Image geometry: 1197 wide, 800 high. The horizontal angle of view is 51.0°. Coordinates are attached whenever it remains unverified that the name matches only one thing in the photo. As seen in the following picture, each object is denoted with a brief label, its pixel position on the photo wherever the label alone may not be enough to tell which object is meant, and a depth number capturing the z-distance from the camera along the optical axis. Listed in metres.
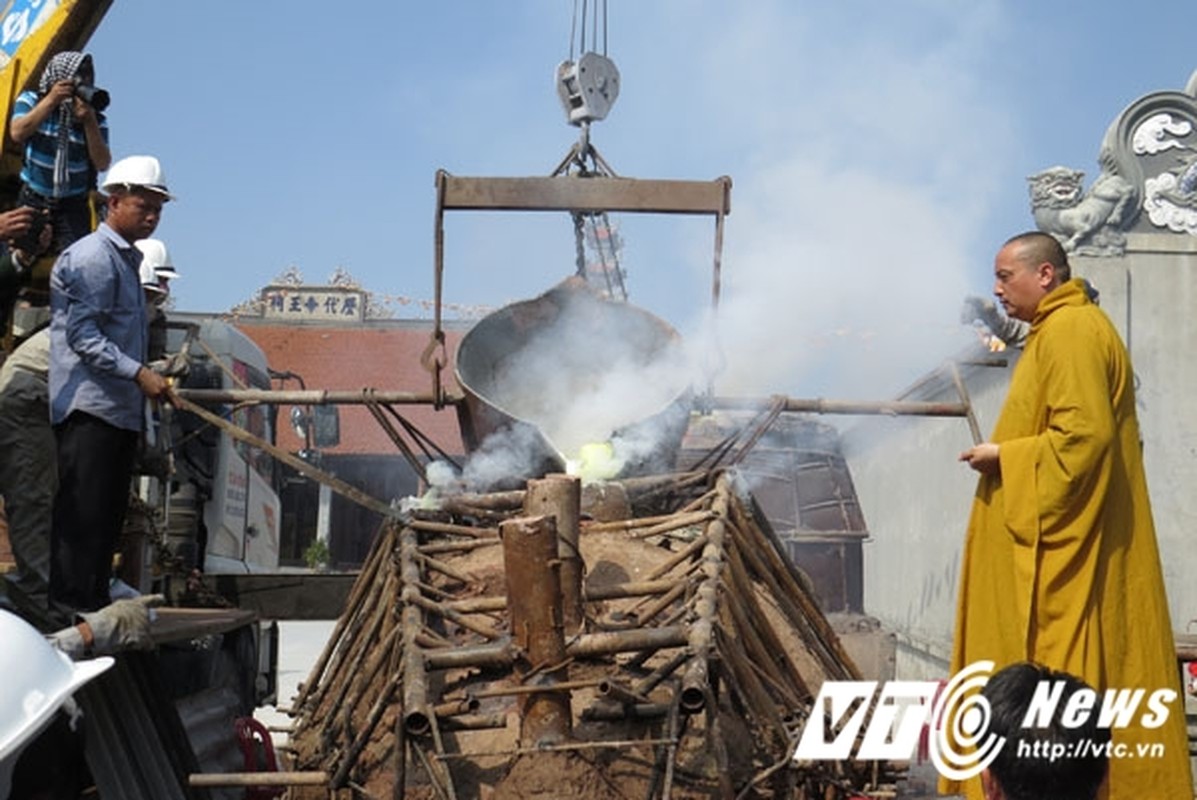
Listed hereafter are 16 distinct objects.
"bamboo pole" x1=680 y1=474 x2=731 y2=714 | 4.47
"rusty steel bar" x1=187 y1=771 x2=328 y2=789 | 4.41
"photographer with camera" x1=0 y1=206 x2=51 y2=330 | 6.42
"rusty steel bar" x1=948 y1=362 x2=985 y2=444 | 7.07
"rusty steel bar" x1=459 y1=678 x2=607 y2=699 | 4.47
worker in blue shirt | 5.15
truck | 5.25
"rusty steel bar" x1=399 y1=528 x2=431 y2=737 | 4.54
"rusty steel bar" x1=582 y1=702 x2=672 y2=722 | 4.65
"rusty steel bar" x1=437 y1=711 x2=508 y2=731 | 4.54
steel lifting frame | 7.05
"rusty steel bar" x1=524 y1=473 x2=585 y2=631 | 4.80
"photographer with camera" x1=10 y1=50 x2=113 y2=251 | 6.04
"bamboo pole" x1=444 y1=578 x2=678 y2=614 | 5.37
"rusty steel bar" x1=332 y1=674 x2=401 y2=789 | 4.75
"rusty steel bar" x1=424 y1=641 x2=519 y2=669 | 4.65
